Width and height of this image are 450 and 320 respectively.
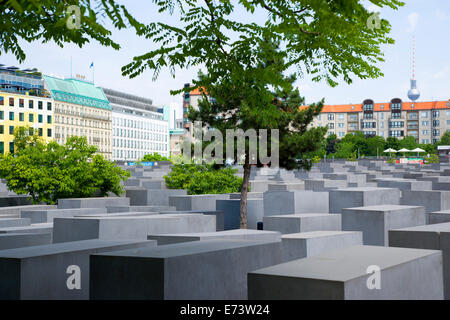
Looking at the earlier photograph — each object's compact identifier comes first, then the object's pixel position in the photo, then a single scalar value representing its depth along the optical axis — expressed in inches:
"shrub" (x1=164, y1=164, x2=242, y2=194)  1043.3
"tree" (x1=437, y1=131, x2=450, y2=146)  4761.3
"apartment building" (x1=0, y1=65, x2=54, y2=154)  3425.2
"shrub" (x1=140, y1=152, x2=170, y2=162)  3916.8
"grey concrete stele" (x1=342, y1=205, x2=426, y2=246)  478.9
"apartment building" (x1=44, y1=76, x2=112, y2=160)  4015.8
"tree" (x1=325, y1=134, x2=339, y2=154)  3891.2
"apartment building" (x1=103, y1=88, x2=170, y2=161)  5039.4
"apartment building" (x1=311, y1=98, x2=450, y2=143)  5556.1
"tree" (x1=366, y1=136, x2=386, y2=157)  4550.9
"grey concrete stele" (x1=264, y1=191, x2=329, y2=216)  649.6
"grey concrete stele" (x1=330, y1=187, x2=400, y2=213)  620.7
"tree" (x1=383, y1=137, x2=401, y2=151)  4598.9
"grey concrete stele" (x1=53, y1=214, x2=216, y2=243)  453.7
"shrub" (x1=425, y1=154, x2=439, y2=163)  2689.7
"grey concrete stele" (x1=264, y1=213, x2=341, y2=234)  492.1
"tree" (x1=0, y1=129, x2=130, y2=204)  872.3
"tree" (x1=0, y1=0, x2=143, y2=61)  265.3
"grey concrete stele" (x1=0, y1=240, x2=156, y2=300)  263.3
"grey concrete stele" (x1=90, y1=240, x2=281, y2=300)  229.3
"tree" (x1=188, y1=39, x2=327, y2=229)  728.3
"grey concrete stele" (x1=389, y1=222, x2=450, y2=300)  302.4
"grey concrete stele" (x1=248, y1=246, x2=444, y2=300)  185.0
